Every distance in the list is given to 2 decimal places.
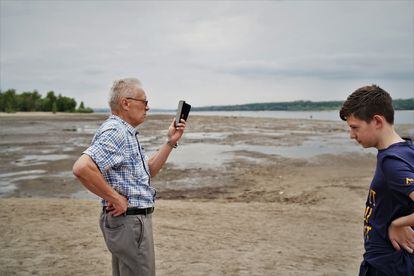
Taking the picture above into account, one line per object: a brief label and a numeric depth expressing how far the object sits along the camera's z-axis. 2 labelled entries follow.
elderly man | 2.82
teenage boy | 2.30
